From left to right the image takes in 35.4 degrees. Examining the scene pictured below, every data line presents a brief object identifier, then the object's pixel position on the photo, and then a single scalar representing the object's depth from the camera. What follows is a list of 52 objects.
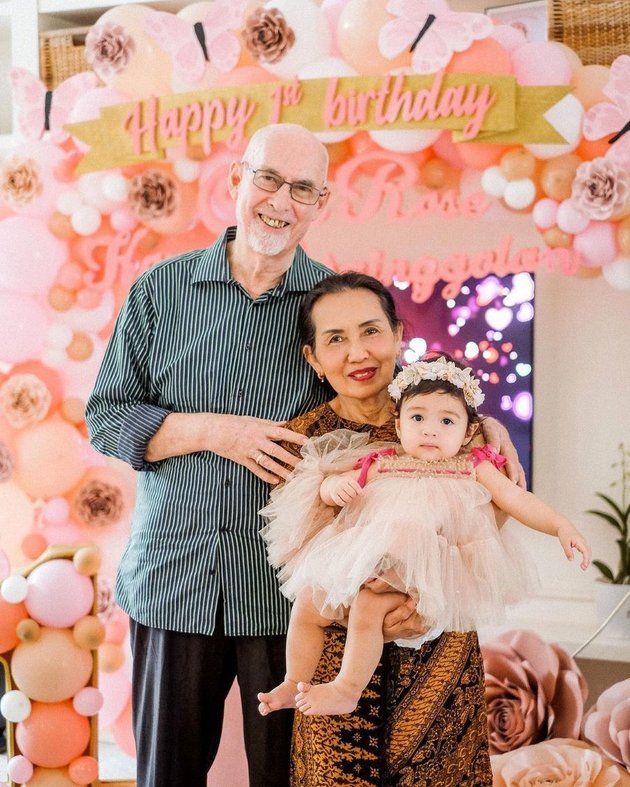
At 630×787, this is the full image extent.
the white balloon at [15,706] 2.60
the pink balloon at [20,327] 3.19
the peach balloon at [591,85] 2.84
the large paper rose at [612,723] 2.79
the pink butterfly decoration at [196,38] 2.97
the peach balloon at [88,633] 2.62
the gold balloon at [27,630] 2.59
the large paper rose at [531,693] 2.92
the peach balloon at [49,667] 2.59
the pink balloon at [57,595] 2.60
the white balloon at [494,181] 2.86
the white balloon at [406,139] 2.87
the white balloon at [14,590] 2.59
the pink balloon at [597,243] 2.81
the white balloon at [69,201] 3.19
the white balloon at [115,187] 3.12
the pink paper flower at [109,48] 3.04
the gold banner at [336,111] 2.81
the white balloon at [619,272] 2.82
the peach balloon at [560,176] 2.82
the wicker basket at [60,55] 3.56
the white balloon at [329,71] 2.90
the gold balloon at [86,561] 2.62
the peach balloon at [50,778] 2.68
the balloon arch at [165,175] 2.81
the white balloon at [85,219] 3.17
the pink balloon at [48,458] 3.25
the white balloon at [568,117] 2.80
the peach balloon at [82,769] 2.67
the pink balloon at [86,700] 2.63
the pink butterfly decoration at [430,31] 2.79
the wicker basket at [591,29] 3.05
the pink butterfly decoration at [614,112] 2.77
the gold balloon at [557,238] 2.86
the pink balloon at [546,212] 2.85
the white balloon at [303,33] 2.89
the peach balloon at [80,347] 3.28
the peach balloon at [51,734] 2.62
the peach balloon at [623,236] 2.79
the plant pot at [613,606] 3.05
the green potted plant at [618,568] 3.06
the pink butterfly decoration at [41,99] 3.21
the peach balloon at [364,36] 2.82
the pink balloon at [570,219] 2.80
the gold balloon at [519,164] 2.84
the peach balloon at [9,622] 2.59
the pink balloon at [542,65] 2.81
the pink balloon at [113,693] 3.30
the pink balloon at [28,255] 3.15
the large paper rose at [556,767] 2.78
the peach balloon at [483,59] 2.81
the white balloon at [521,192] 2.84
